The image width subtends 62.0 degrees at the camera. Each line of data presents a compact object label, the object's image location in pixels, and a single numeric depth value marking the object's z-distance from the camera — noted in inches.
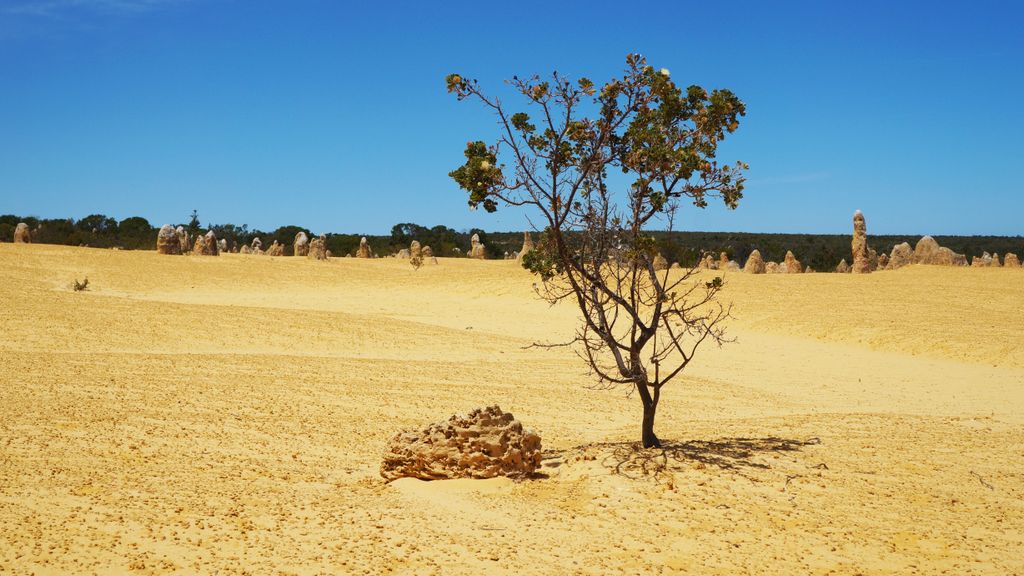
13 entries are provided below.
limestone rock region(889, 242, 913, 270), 1508.5
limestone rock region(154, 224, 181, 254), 1630.2
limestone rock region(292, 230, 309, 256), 1903.3
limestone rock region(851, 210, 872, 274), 1317.7
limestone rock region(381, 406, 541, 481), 286.0
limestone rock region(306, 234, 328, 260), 1761.8
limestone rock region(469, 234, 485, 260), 2150.6
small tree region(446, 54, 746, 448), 289.1
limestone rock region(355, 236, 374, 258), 2133.4
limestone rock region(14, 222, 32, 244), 1727.4
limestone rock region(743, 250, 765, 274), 1444.4
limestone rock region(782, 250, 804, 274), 1561.3
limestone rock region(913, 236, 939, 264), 1475.1
